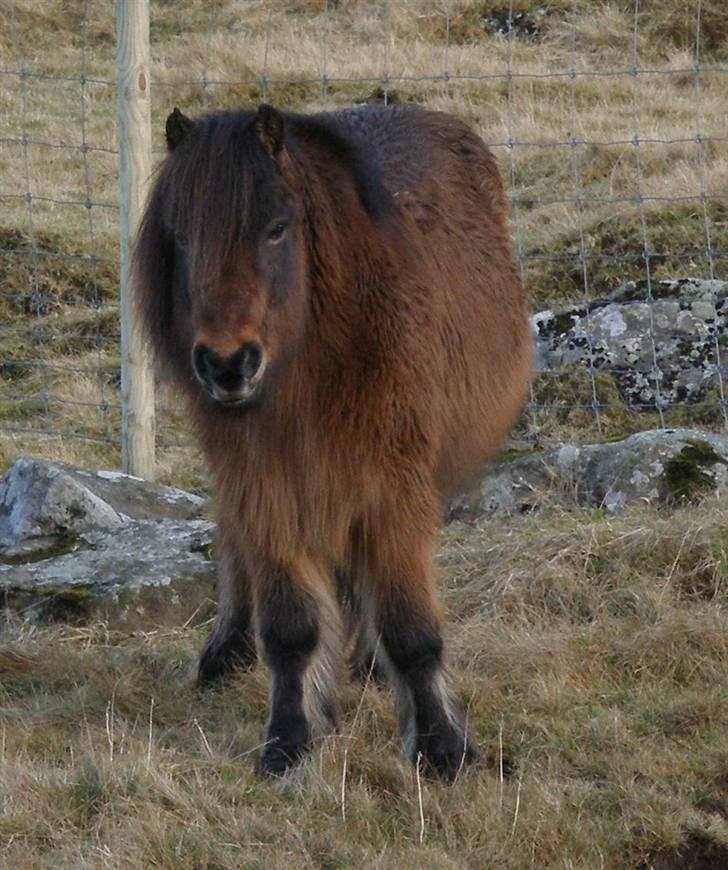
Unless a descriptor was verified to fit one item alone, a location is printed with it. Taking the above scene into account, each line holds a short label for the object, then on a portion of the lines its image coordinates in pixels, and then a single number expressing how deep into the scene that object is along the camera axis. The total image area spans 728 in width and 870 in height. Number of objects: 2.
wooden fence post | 13.23
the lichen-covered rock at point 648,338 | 14.98
